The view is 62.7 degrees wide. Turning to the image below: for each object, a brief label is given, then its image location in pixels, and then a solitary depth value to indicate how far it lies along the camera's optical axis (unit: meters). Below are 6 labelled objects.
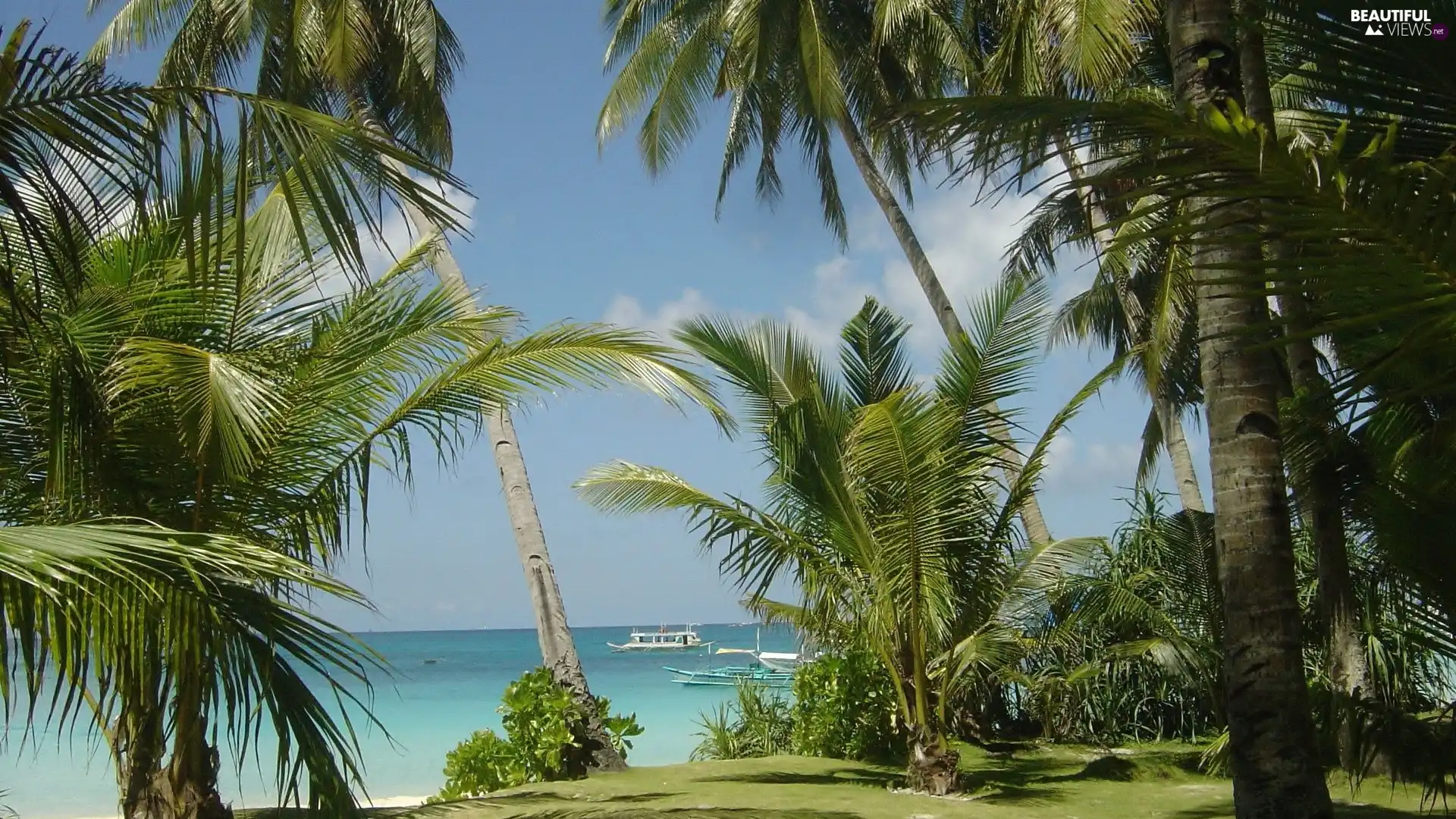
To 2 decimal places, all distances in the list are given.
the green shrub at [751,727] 12.88
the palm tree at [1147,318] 9.53
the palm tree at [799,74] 14.91
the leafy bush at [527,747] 10.23
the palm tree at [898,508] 8.76
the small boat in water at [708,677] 30.45
